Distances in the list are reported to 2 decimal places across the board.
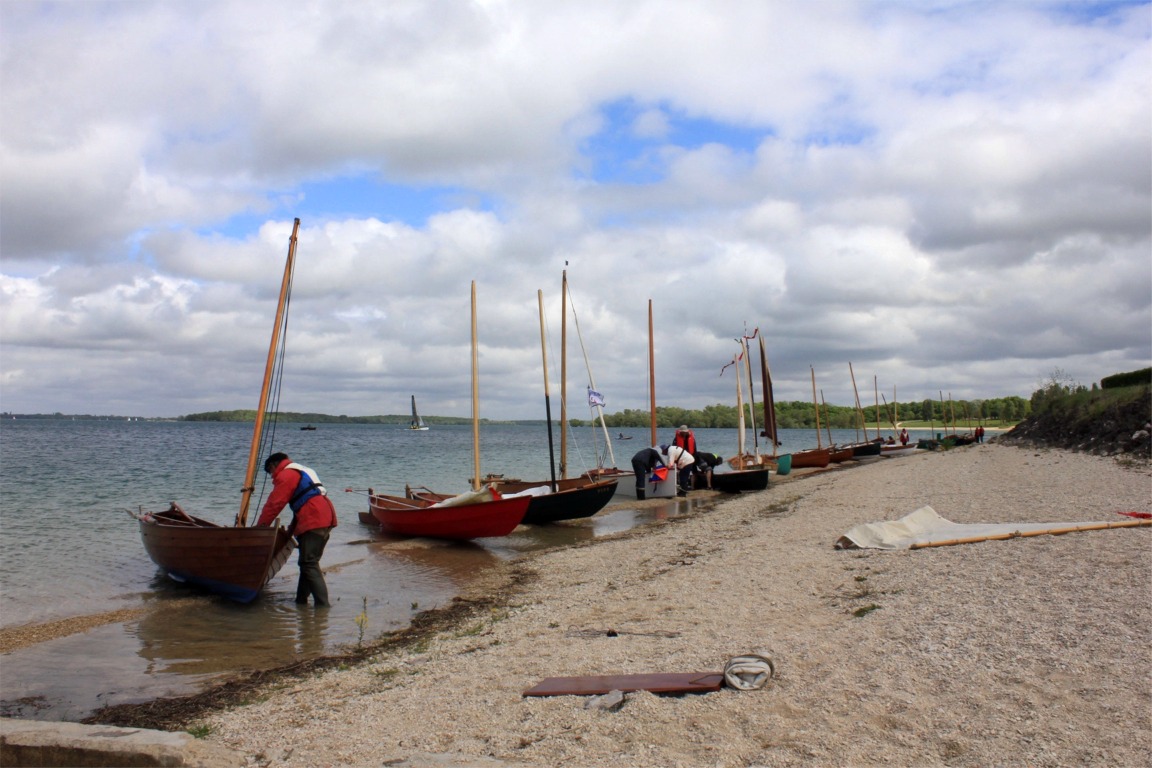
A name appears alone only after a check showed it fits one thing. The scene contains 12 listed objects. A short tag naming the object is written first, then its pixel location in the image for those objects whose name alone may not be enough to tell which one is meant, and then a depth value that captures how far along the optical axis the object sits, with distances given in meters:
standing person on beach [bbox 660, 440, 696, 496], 26.95
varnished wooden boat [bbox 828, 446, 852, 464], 46.46
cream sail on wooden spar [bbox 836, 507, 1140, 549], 10.61
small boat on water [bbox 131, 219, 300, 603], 11.44
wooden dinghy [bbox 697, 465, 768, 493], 28.14
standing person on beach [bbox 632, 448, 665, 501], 26.09
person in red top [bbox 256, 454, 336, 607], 10.93
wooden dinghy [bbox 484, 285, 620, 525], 19.84
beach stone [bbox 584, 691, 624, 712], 5.26
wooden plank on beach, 5.38
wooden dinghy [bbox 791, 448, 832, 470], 42.66
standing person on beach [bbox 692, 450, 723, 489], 28.42
